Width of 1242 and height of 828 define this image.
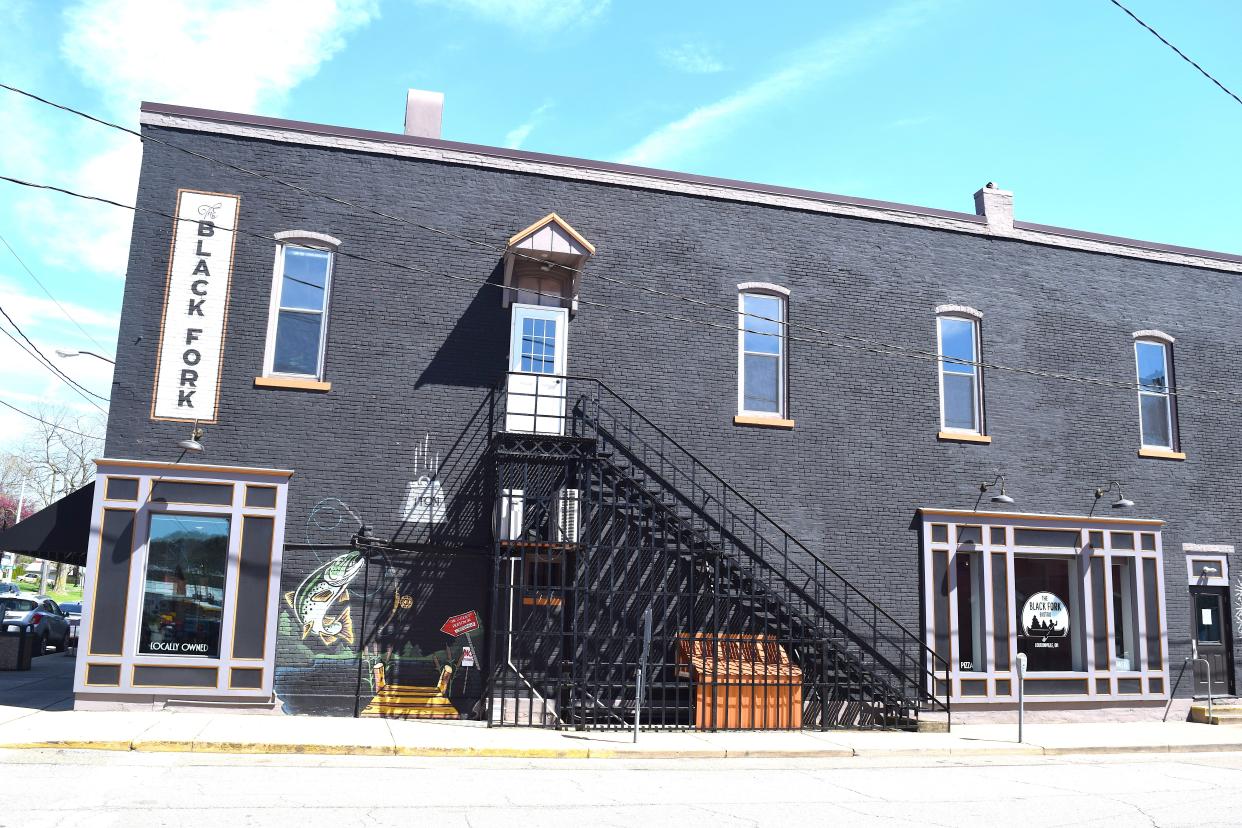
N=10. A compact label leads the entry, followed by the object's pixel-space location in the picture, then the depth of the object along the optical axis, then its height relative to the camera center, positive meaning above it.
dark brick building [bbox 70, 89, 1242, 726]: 14.06 +2.34
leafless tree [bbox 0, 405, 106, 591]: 71.88 +7.54
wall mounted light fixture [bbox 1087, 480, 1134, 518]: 17.50 +1.99
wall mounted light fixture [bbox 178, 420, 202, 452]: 13.69 +1.83
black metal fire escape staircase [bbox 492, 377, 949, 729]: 14.21 +0.02
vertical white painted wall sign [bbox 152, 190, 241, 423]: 14.30 +3.86
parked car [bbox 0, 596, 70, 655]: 23.42 -1.07
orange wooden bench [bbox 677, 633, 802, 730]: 14.24 -1.21
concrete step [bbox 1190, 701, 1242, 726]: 17.20 -1.77
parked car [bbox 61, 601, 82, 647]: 27.55 -1.22
